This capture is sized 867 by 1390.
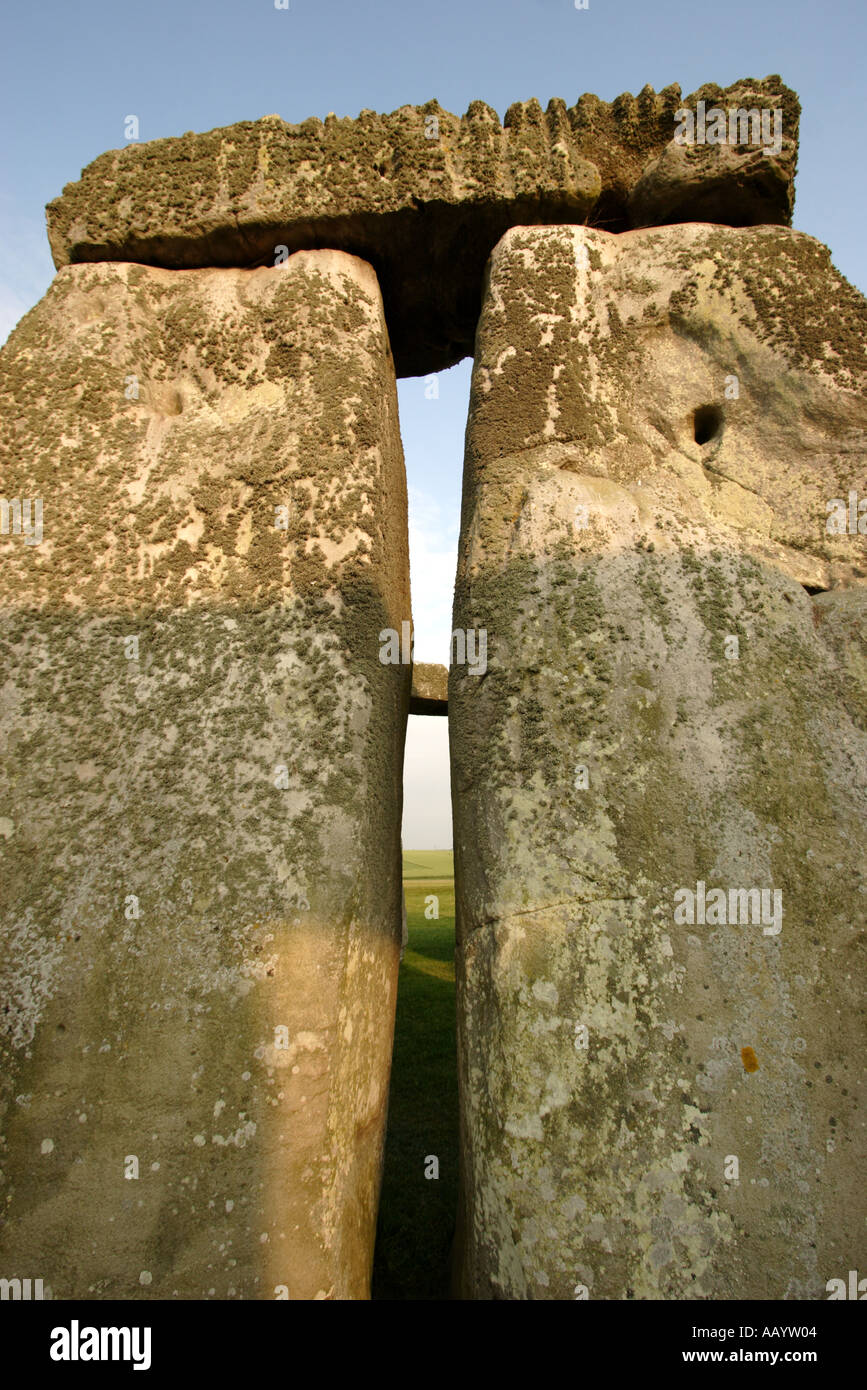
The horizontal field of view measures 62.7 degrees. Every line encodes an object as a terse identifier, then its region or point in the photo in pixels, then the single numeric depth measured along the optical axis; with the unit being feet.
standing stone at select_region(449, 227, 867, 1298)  5.02
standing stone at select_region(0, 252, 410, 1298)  5.36
